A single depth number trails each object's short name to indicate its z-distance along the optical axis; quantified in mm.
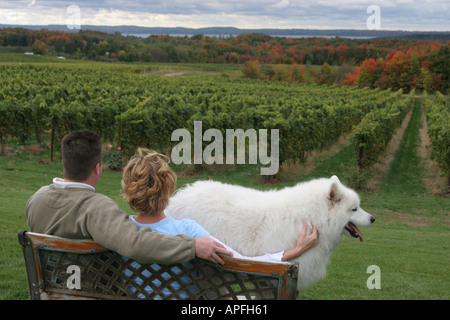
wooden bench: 2535
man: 2486
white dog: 3547
